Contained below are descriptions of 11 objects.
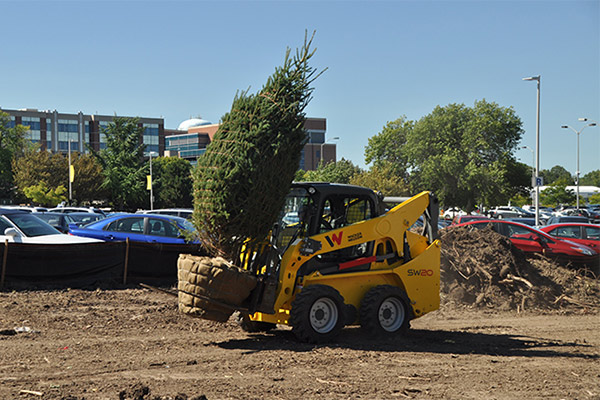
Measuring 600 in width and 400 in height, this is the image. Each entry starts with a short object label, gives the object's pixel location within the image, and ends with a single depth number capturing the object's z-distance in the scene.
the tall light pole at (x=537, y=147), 33.28
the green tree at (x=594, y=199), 98.12
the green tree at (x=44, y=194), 55.00
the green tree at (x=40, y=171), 60.59
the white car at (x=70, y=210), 34.06
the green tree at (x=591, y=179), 156.88
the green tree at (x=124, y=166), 62.22
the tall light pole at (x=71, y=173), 52.84
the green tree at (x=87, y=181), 62.44
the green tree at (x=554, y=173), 162.62
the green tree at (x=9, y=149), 68.56
